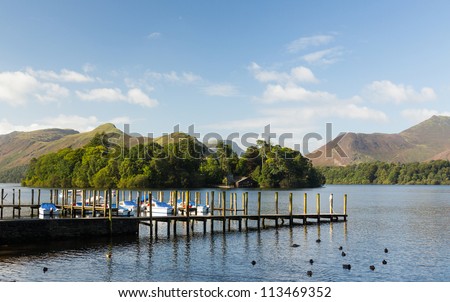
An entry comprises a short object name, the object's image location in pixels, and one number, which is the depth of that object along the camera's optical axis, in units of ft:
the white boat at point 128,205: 205.36
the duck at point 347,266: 94.55
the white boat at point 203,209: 193.77
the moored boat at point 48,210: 176.45
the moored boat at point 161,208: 180.34
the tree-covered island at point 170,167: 485.48
